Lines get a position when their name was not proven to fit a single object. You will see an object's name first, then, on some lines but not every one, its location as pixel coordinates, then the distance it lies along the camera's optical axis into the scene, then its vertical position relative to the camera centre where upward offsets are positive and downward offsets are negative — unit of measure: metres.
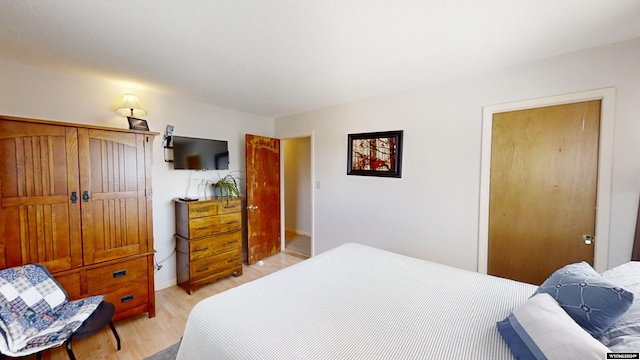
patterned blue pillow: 0.82 -0.47
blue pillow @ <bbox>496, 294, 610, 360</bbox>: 0.70 -0.53
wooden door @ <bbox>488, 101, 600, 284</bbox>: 1.85 -0.13
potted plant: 3.12 -0.22
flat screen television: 2.80 +0.23
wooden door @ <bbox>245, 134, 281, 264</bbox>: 3.49 -0.39
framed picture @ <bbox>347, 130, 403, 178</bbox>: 2.78 +0.23
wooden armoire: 1.66 -0.28
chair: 1.39 -0.97
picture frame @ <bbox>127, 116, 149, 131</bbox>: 2.35 +0.48
